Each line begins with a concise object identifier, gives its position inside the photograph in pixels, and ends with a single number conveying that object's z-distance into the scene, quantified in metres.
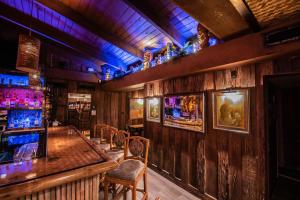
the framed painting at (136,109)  6.77
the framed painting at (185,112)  2.69
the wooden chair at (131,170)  1.95
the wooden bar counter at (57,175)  1.05
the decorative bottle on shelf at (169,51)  2.98
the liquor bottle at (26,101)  3.95
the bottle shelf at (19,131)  2.33
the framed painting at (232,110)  2.09
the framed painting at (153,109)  3.78
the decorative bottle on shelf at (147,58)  3.73
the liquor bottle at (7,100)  3.71
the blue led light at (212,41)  2.34
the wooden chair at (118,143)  2.85
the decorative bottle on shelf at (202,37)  2.33
